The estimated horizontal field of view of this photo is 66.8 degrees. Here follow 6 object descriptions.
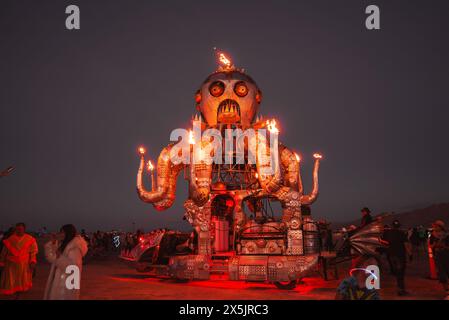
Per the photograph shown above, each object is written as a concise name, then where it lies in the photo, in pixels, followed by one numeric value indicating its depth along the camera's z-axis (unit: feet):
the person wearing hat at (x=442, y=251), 27.84
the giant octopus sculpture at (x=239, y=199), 33.09
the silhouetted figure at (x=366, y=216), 30.21
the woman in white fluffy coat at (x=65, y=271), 17.66
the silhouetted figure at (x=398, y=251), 28.55
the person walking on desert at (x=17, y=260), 25.35
